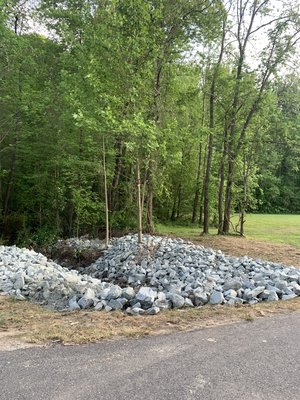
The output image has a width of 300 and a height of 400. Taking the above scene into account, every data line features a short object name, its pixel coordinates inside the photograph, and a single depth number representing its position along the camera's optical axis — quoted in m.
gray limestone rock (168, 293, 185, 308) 3.91
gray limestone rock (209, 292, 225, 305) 4.03
